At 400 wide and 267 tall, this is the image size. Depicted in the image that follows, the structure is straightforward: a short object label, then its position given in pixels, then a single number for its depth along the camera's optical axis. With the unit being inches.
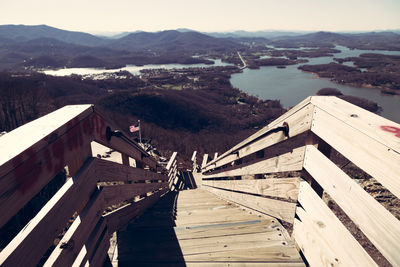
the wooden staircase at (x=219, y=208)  40.8
